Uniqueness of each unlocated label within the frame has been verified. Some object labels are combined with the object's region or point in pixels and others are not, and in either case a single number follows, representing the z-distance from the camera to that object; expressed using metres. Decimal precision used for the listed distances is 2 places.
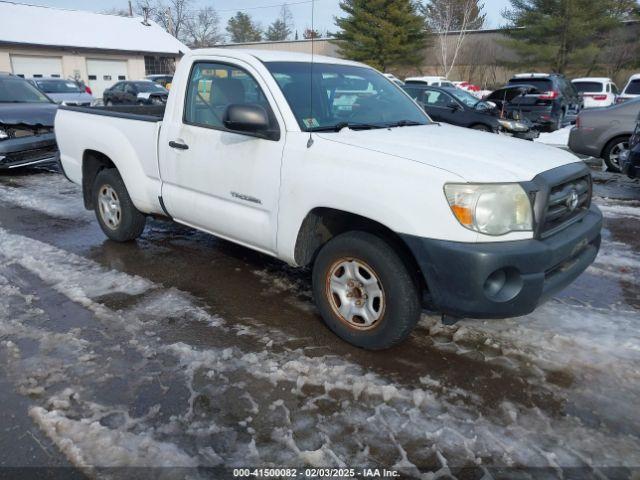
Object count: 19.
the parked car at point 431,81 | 22.73
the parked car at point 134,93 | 21.87
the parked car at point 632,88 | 15.63
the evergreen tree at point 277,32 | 75.44
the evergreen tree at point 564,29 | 34.12
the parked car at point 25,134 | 8.95
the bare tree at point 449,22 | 36.78
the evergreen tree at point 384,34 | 38.25
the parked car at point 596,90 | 20.72
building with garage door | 32.31
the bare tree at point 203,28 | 64.81
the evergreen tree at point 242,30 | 77.94
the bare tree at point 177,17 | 62.34
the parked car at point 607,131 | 9.40
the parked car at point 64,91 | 18.58
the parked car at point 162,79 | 28.50
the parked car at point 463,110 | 12.32
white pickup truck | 2.87
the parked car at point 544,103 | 15.45
